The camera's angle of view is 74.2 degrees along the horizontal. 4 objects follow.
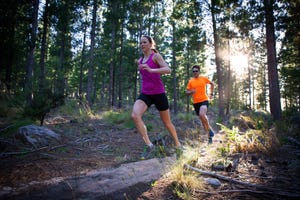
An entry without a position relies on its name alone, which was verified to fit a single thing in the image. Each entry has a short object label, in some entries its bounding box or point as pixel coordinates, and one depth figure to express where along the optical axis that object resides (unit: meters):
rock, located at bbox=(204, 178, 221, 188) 2.33
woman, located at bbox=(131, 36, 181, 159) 3.66
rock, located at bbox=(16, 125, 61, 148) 4.04
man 5.35
